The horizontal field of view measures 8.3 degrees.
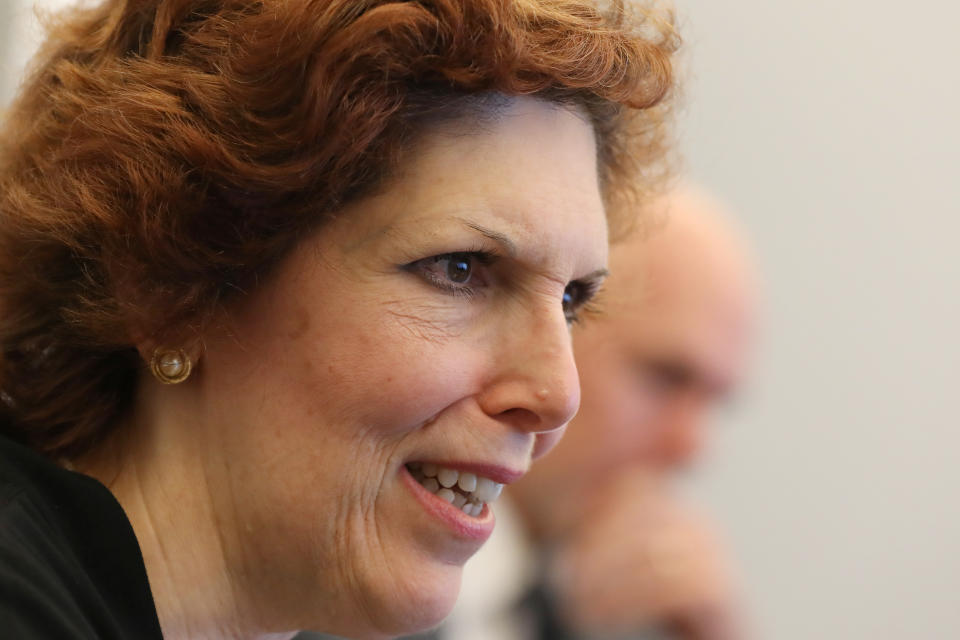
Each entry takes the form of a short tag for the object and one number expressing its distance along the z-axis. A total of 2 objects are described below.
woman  2.06
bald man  2.51
